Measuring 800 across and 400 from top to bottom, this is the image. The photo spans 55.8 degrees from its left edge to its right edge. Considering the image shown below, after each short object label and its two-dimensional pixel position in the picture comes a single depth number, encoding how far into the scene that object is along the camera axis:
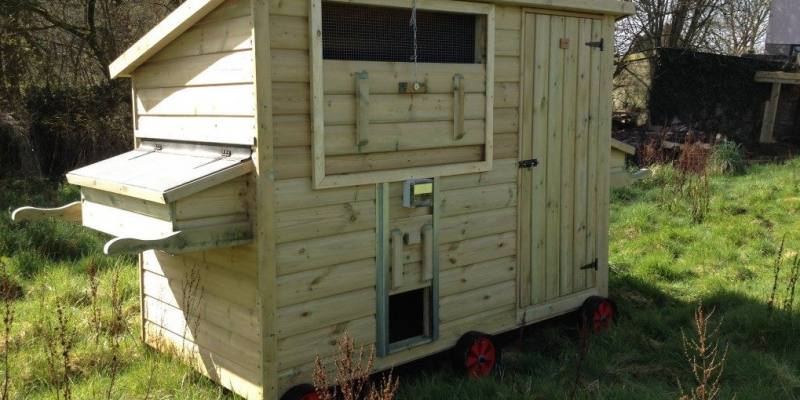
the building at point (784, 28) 17.72
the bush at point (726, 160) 11.49
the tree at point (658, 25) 15.38
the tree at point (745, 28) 19.14
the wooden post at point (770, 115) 14.23
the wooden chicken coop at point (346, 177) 3.71
